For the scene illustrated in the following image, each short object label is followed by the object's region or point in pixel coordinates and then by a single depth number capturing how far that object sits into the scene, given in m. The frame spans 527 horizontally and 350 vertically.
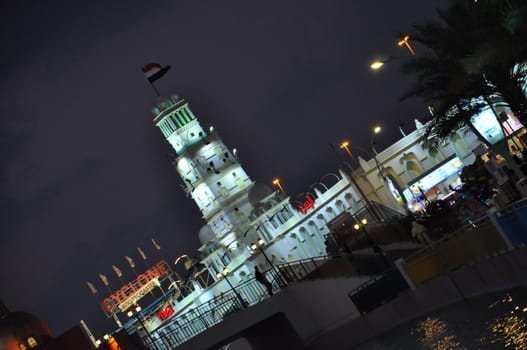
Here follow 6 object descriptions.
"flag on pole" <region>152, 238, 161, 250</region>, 137.50
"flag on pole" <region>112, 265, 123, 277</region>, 131.21
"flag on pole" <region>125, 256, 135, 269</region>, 133.88
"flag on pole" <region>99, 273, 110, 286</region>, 127.31
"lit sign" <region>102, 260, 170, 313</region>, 128.38
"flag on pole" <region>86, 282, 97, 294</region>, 130.88
